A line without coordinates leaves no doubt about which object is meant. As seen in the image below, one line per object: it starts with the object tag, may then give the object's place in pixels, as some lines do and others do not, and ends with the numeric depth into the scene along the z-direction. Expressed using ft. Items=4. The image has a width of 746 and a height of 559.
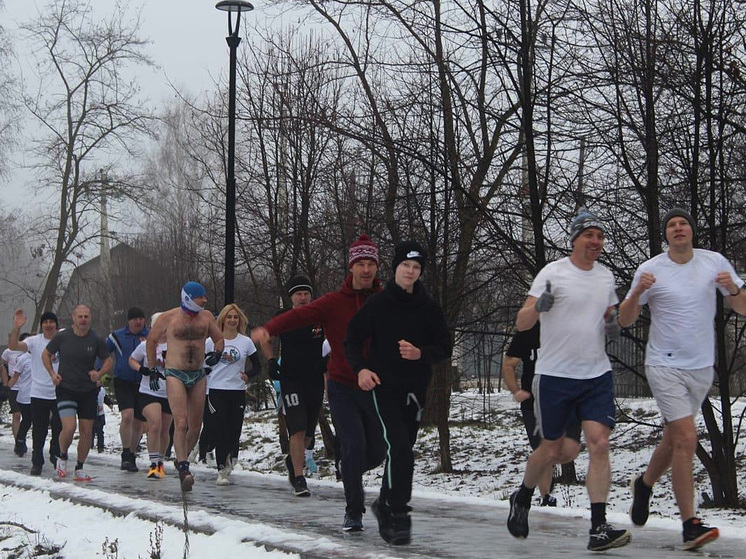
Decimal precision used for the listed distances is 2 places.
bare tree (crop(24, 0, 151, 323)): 126.00
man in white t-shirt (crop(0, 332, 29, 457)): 64.79
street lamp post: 56.29
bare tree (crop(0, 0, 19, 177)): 110.73
